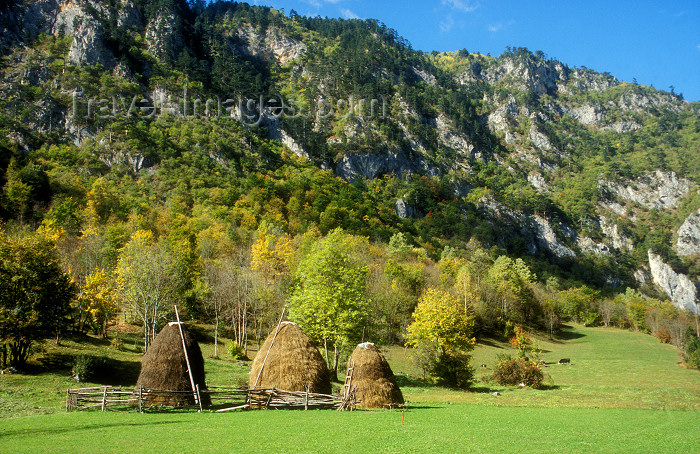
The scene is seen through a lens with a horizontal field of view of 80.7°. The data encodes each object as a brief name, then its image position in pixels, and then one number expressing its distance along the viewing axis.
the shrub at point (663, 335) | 82.38
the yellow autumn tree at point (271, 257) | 52.67
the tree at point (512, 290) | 73.44
